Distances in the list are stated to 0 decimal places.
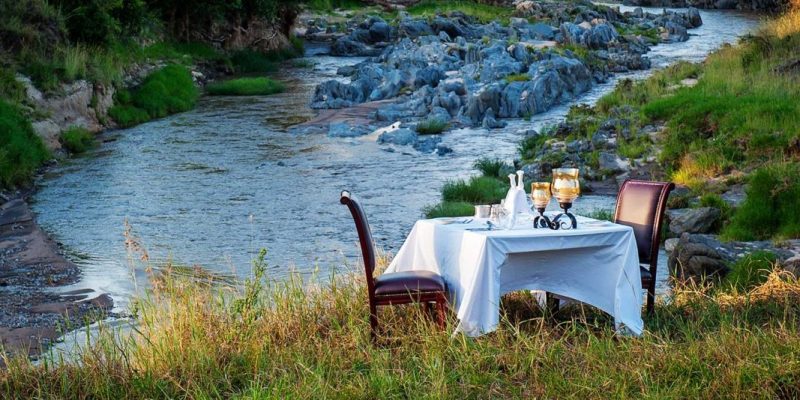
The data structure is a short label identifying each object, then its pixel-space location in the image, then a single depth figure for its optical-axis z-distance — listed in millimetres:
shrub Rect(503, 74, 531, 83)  27692
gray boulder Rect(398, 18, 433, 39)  46709
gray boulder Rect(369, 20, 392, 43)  47594
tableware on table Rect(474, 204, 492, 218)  7746
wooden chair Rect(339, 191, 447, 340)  7277
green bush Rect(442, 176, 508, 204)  15359
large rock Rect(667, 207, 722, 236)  12500
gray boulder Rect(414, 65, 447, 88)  29250
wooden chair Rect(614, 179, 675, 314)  7812
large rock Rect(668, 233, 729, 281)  9758
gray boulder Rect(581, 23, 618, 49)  39594
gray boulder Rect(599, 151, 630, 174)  16516
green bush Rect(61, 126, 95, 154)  20953
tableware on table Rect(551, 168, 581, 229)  7512
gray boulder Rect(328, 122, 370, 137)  23188
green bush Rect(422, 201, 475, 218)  14083
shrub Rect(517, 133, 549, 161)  18766
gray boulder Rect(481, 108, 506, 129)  23766
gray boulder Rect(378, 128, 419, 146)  21875
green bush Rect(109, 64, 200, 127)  25000
